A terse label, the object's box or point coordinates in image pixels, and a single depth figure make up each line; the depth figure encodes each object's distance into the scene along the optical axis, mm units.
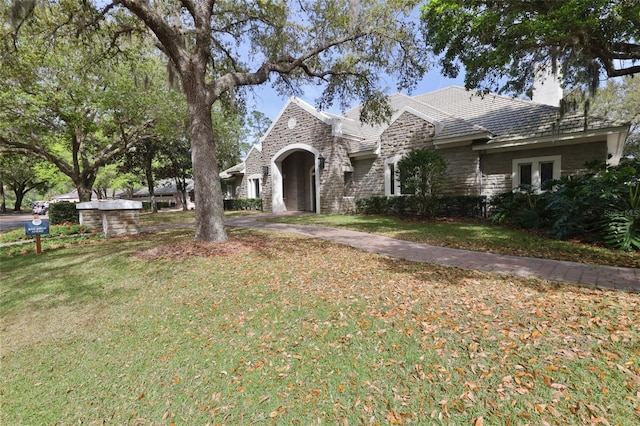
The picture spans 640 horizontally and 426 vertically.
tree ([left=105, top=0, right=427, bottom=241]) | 7348
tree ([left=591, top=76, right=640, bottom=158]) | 21219
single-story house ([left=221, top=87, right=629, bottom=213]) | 10281
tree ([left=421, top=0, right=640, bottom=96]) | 6133
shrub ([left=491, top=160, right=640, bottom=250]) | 6133
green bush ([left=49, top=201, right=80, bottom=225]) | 13625
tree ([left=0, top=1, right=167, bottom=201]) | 10180
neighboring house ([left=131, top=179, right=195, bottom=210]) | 40188
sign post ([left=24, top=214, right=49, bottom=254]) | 7398
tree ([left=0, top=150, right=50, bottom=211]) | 32656
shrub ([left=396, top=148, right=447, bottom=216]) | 11023
